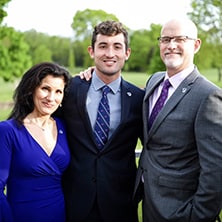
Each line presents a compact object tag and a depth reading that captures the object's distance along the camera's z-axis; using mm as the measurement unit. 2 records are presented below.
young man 3711
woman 3301
